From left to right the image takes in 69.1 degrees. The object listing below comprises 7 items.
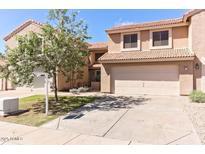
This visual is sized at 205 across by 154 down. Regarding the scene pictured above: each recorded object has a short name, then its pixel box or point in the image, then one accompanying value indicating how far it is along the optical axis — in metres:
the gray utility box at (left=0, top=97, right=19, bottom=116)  7.57
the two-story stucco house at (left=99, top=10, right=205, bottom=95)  11.45
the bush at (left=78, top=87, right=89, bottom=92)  15.13
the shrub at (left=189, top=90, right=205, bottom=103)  9.36
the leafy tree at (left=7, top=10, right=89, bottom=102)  8.04
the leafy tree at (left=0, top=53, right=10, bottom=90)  8.48
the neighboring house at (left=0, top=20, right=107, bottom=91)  15.93
